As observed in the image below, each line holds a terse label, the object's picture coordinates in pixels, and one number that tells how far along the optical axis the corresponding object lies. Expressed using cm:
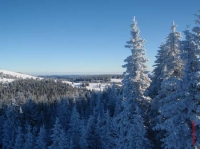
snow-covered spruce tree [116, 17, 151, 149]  2359
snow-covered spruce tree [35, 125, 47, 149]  4838
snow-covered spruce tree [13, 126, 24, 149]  5403
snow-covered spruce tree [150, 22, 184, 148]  2066
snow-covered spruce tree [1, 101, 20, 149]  6494
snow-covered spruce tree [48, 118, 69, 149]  4130
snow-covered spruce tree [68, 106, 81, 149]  4636
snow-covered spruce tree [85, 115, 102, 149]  4391
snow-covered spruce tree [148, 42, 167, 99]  2627
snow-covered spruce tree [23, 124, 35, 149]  5003
